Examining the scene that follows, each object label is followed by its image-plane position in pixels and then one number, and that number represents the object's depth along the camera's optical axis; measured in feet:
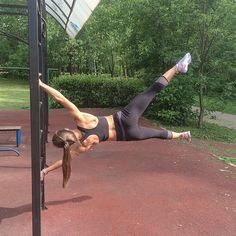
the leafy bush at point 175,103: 30.87
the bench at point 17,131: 21.62
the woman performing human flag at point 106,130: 10.85
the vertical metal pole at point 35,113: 8.70
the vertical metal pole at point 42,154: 11.68
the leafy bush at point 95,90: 38.50
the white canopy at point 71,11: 17.83
